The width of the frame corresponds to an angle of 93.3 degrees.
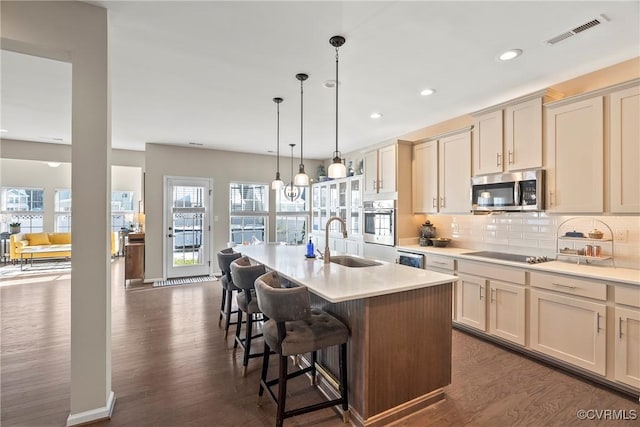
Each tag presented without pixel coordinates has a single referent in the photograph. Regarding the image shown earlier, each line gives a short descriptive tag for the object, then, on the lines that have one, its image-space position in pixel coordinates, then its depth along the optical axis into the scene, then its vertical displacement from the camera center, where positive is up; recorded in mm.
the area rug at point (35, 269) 6418 -1287
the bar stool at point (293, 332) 1803 -763
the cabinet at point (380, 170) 4496 +680
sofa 7188 -762
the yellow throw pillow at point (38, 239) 7641 -659
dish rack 2740 -277
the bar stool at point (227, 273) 3215 -653
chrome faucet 2760 -378
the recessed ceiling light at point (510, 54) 2471 +1334
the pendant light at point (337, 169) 2652 +395
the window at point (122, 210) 9312 +101
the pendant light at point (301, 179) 3347 +389
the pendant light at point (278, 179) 3553 +477
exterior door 6012 -264
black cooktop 3004 -470
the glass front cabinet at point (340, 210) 5441 +75
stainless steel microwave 2994 +244
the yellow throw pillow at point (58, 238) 7934 -665
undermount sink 2959 -468
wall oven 4445 -119
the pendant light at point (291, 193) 4449 +311
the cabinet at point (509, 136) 3012 +836
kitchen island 1903 -817
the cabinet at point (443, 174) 3762 +542
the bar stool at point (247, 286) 2533 -617
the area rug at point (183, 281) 5628 -1313
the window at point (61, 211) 8562 +58
